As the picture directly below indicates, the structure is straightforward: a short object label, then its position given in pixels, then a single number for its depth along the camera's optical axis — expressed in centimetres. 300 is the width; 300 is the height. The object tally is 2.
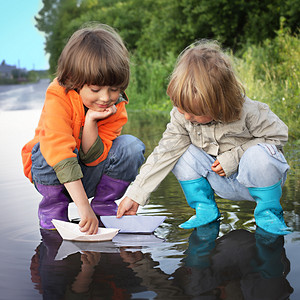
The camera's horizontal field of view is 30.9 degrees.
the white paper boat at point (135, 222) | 271
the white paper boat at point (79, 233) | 257
